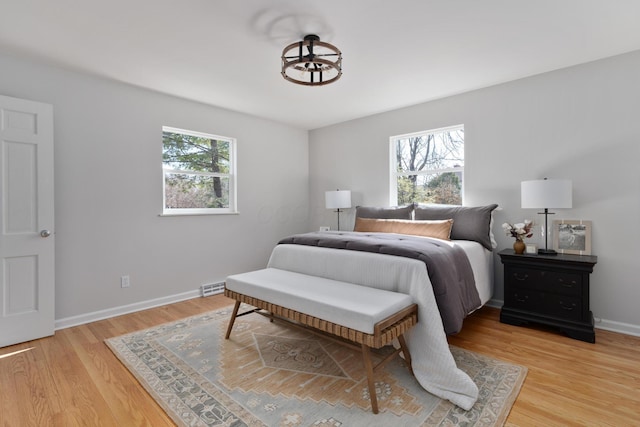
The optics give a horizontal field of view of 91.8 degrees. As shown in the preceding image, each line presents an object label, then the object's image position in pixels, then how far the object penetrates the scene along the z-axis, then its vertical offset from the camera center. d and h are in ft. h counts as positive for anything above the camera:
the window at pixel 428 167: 12.38 +1.90
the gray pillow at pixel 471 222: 10.32 -0.37
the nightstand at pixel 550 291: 8.41 -2.33
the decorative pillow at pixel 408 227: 10.55 -0.57
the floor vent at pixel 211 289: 12.72 -3.21
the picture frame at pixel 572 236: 9.42 -0.79
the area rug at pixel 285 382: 5.39 -3.54
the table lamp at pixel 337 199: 14.49 +0.59
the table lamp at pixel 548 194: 8.86 +0.49
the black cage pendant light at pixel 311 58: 7.32 +3.84
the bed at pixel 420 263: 6.15 -1.36
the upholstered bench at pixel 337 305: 5.61 -1.96
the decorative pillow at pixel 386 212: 12.41 -0.03
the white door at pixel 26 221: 8.22 -0.25
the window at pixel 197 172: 12.16 +1.65
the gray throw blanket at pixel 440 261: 6.86 -1.21
